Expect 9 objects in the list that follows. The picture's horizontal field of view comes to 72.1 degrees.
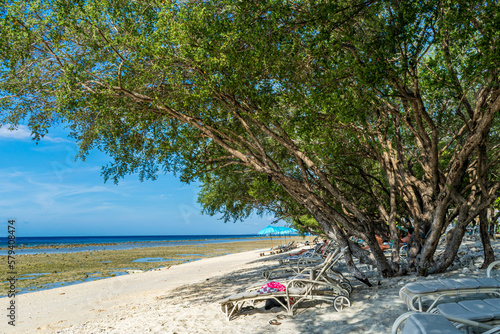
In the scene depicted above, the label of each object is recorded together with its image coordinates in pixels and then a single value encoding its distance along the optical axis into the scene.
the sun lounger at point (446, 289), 4.60
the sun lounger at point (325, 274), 6.54
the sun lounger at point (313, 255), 12.11
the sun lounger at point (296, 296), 6.36
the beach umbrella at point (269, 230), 28.48
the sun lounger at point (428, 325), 2.65
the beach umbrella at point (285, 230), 28.96
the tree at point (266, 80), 6.64
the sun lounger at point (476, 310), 3.64
